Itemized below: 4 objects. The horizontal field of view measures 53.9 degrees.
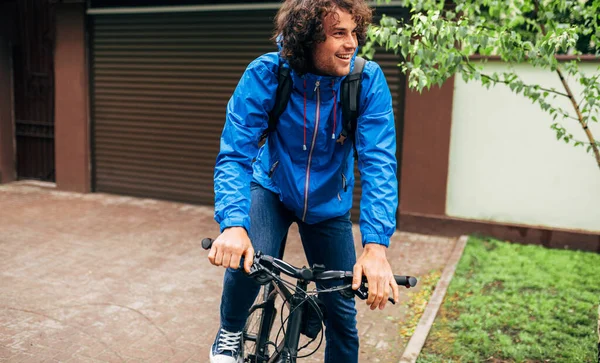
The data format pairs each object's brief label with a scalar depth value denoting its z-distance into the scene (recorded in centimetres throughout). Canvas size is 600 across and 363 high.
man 256
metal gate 1027
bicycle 236
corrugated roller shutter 903
